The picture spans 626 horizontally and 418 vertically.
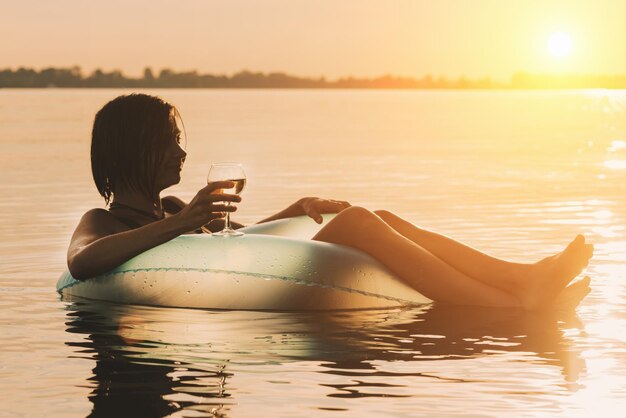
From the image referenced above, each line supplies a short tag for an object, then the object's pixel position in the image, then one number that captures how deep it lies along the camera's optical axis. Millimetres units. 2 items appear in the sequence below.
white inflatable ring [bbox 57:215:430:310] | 7887
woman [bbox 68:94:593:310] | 7617
